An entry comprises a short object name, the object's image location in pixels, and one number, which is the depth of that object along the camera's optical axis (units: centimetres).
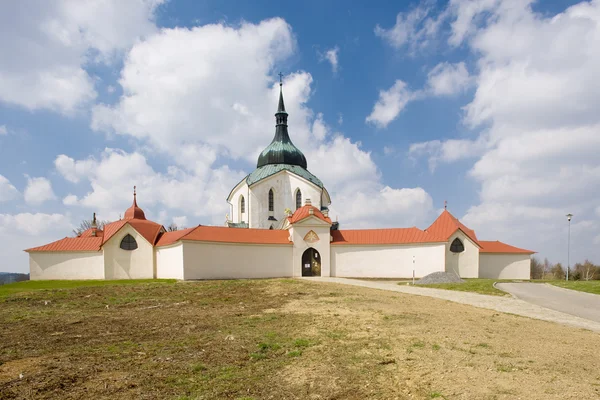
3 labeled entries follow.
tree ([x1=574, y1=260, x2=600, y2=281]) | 4861
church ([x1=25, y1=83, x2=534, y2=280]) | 3009
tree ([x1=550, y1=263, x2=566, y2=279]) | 5928
